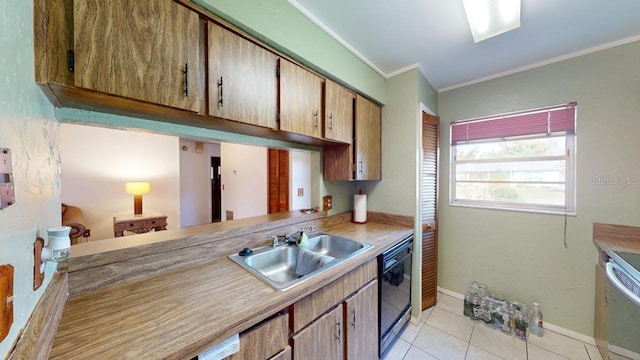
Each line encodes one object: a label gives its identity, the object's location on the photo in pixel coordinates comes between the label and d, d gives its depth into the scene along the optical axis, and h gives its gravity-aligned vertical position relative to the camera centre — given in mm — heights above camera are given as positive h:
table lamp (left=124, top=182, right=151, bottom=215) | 3127 -184
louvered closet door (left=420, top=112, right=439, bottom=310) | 2152 -322
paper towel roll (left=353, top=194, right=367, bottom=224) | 2223 -318
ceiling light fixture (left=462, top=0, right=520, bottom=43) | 1298 +1045
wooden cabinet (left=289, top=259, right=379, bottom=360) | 993 -763
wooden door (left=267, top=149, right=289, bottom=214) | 2829 -32
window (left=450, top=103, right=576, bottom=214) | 1887 +156
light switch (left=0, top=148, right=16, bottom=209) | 405 -2
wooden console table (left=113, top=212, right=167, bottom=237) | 2678 -581
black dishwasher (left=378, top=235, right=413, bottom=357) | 1553 -912
